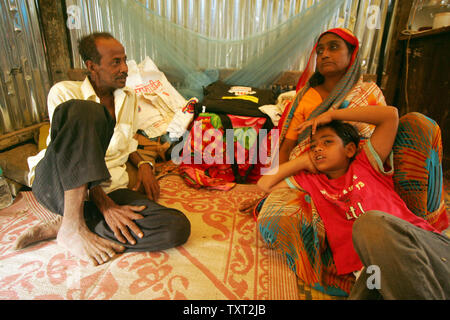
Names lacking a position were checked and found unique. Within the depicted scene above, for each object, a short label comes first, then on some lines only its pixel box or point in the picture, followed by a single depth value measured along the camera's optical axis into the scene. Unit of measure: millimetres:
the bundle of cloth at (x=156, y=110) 2449
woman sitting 1480
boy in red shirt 708
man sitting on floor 1138
